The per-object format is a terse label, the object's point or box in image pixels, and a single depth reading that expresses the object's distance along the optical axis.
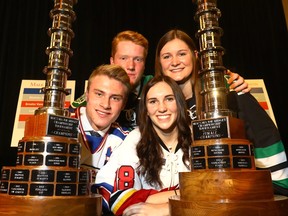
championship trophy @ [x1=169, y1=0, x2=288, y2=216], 0.57
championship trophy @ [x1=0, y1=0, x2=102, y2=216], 0.59
